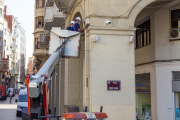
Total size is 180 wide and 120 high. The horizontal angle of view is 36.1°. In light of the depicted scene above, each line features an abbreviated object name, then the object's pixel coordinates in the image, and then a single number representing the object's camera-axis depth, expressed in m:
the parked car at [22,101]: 20.81
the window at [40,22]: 35.34
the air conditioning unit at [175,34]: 14.35
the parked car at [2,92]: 44.59
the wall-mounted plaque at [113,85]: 11.72
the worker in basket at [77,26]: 13.30
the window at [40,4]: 35.47
